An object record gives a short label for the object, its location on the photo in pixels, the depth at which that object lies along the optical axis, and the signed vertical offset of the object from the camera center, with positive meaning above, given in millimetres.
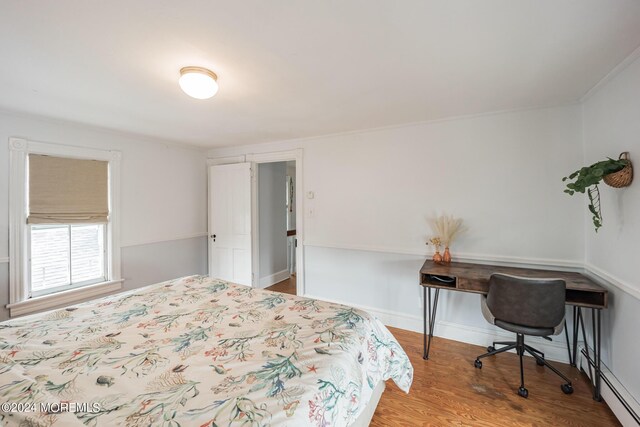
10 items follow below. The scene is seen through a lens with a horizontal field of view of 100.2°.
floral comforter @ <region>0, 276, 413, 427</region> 904 -652
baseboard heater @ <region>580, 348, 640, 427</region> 1577 -1190
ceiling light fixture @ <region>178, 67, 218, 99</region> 1679 +850
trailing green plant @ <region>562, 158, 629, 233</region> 1652 +248
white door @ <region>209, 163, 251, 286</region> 3922 -111
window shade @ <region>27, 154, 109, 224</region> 2627 +271
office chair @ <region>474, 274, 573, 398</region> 1891 -688
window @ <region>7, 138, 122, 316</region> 2541 -92
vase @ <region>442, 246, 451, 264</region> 2670 -430
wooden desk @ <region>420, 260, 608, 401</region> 1897 -595
